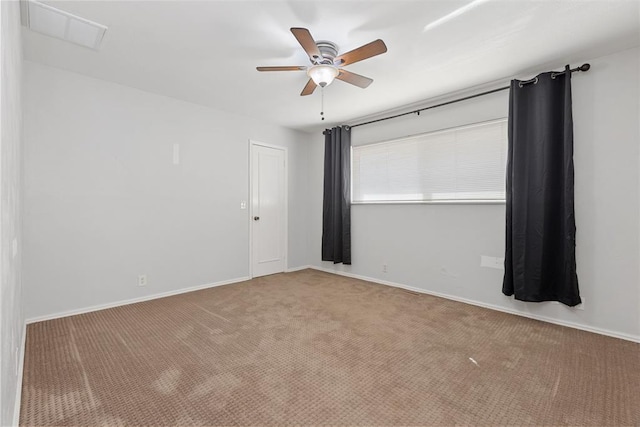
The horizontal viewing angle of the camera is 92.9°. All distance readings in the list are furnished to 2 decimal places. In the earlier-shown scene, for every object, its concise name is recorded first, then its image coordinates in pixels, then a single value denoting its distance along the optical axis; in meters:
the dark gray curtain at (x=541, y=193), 2.87
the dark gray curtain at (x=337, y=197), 4.91
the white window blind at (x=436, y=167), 3.50
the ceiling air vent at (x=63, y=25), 2.21
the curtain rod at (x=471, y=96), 2.83
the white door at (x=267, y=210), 4.86
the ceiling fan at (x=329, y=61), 2.19
